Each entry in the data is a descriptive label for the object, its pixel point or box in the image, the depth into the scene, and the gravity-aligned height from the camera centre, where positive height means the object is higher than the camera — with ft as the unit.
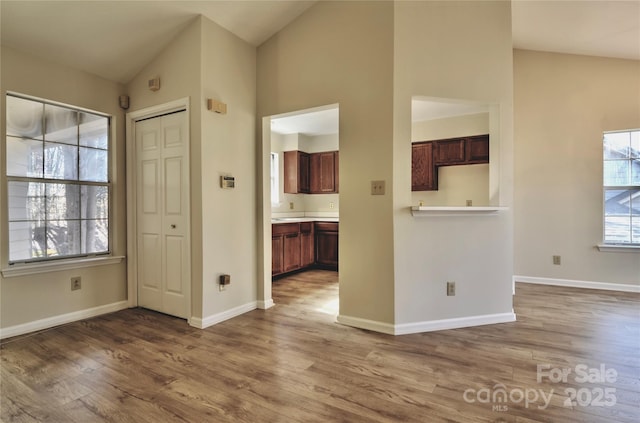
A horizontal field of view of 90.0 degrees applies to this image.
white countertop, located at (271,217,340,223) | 16.36 -0.61
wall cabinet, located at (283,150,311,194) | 19.27 +2.26
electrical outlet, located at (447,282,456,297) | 9.39 -2.36
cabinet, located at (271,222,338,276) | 15.53 -1.97
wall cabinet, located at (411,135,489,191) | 15.34 +2.62
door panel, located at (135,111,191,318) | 9.98 -0.14
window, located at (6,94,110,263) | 8.97 +0.92
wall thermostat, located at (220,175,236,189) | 10.03 +0.88
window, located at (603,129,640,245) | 13.20 +0.82
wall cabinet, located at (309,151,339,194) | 19.36 +2.25
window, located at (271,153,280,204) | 19.57 +1.85
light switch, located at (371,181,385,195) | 9.05 +0.60
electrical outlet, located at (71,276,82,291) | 10.03 -2.28
